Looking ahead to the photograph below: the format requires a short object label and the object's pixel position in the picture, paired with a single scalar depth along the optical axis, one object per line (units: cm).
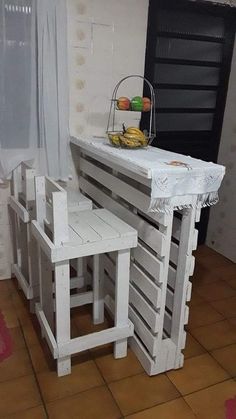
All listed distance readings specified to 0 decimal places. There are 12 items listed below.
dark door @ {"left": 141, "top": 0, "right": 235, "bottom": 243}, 244
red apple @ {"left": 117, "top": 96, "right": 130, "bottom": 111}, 198
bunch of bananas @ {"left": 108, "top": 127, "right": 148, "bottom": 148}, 183
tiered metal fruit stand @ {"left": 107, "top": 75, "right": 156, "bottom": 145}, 231
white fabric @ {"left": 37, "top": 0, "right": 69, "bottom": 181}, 196
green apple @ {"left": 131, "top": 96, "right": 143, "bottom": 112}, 195
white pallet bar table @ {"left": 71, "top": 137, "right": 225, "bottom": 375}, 145
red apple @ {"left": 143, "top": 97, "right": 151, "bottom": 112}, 202
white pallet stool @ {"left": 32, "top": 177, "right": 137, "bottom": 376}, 147
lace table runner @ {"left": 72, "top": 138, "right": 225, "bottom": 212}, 140
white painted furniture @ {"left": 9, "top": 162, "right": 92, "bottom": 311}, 192
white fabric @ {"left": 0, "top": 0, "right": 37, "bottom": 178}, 190
